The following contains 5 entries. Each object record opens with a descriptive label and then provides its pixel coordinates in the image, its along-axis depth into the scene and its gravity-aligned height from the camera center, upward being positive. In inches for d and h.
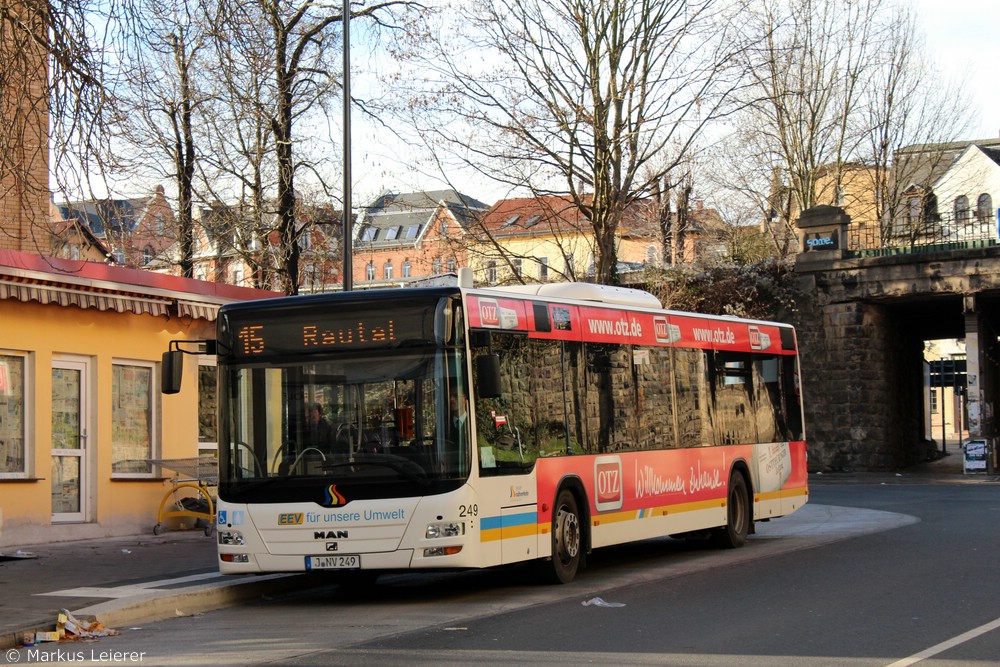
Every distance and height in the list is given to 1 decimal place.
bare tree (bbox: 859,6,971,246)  1836.9 +411.5
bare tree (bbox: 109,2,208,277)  438.3 +227.6
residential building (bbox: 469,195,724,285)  1179.3 +224.1
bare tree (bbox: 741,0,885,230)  1797.5 +450.3
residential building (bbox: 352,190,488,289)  1165.1 +217.2
